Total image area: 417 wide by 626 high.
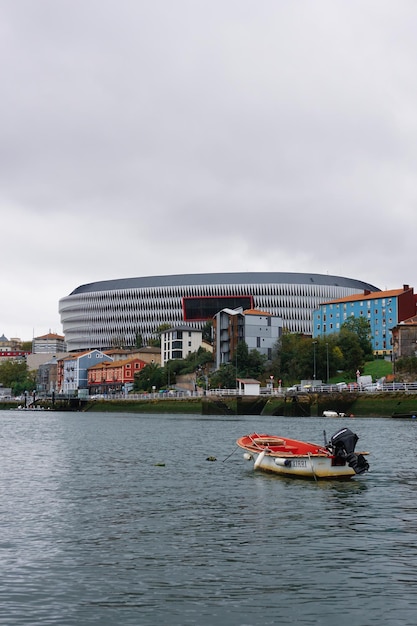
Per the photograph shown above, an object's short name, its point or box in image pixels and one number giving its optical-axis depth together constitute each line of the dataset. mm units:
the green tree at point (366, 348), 197375
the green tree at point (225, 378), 176500
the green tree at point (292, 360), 170125
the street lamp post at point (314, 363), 162275
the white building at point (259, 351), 197388
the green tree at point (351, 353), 179750
